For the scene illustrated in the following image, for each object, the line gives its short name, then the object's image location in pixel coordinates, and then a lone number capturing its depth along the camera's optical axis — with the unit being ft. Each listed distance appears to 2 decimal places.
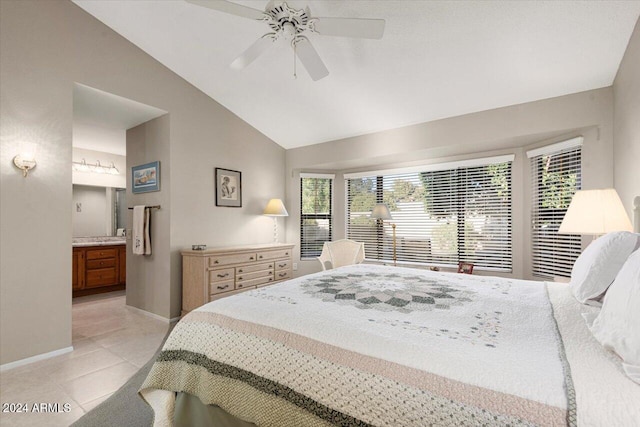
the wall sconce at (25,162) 8.57
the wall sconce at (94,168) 16.97
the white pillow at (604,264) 4.84
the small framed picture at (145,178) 12.65
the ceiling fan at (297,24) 6.56
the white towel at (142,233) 12.76
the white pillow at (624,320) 2.80
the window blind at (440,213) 12.88
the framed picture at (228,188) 14.02
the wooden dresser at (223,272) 11.69
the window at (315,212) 17.61
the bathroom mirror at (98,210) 17.76
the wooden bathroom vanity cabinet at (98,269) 15.72
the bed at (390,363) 2.67
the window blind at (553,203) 10.40
